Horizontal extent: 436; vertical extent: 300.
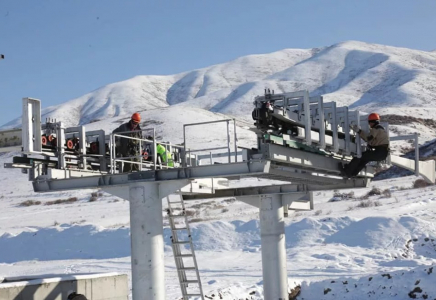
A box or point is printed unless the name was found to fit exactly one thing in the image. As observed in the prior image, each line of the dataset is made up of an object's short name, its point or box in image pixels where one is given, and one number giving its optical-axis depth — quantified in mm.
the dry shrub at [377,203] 33794
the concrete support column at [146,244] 12536
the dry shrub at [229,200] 42688
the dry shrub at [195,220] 34231
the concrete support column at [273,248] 16938
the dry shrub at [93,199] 48469
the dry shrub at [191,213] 37469
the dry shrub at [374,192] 37969
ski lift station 12289
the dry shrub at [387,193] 36203
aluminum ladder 13750
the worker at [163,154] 14129
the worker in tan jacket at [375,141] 14758
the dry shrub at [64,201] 49656
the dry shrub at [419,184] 38012
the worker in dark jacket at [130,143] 14094
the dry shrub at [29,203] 49938
